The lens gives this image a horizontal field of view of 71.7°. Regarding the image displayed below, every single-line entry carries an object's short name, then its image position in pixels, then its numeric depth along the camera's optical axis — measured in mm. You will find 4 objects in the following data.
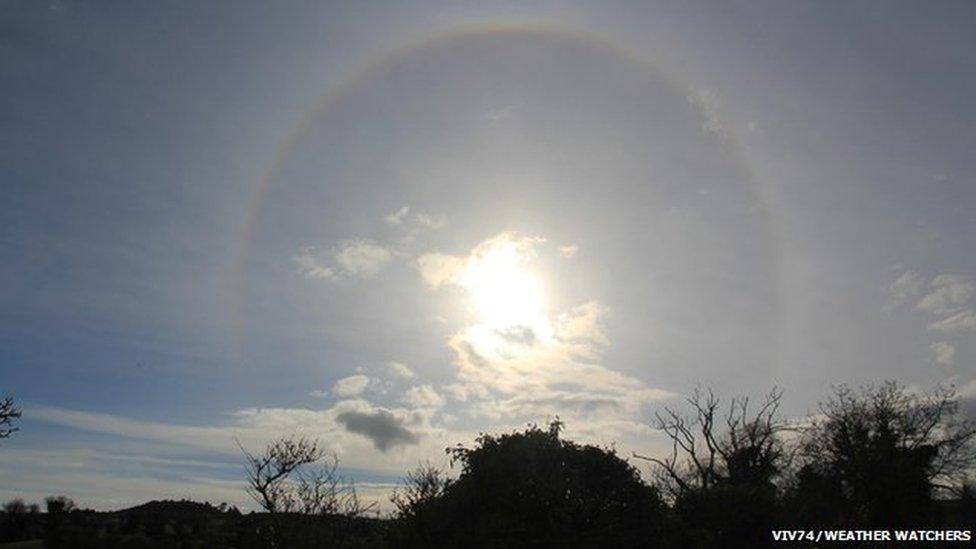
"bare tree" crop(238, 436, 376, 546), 29391
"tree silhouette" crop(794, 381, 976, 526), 37438
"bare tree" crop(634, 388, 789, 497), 46975
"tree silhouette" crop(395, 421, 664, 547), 20891
